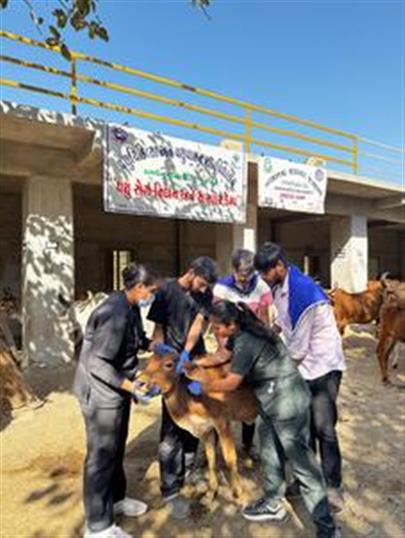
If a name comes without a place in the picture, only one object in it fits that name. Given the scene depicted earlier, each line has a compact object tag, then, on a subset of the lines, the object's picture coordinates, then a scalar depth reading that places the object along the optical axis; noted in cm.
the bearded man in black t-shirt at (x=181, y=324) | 397
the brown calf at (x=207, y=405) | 367
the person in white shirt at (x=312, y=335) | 357
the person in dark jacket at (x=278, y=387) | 325
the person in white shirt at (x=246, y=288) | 413
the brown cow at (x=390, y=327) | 744
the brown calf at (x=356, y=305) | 977
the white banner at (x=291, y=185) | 1115
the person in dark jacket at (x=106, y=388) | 332
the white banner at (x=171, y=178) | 860
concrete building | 886
